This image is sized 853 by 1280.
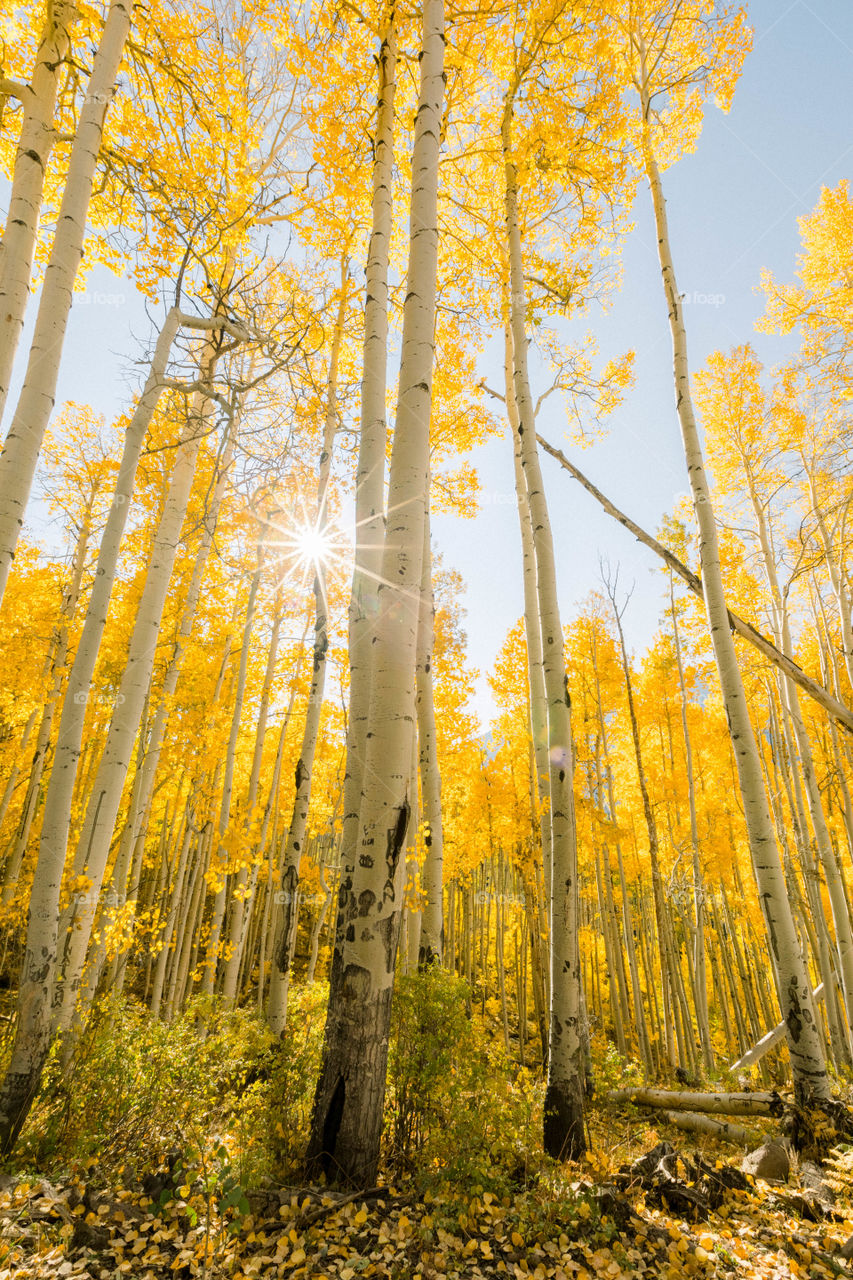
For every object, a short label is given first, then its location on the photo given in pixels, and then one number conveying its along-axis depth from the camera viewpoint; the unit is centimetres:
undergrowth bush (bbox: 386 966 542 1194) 273
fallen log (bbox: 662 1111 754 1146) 436
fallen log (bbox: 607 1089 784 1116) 418
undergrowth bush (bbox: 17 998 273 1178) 289
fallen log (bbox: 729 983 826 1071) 575
